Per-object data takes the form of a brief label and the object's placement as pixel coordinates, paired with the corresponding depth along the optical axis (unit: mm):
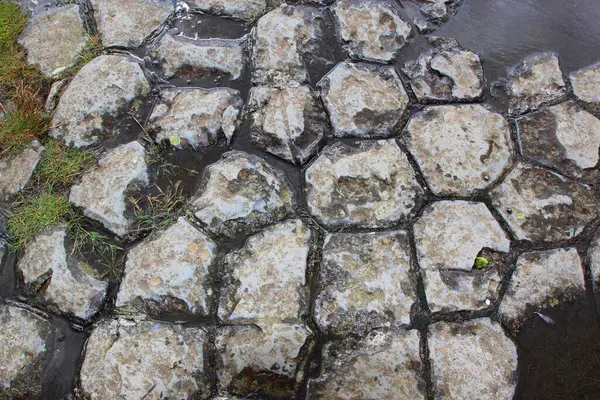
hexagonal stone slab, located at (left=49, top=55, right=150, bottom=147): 2619
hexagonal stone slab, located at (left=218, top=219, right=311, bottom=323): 2150
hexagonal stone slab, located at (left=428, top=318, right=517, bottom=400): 2062
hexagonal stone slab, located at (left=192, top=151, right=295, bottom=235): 2336
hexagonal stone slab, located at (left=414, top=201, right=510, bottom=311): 2193
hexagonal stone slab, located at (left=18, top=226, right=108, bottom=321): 2209
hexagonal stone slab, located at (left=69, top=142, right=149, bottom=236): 2357
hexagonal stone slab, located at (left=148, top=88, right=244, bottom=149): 2559
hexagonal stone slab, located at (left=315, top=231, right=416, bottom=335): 2148
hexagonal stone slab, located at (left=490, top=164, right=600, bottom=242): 2340
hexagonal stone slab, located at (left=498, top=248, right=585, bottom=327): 2207
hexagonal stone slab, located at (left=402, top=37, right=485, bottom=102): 2660
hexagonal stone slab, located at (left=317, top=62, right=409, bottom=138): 2562
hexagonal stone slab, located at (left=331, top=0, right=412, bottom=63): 2781
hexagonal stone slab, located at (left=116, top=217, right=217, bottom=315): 2191
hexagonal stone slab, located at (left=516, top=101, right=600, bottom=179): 2486
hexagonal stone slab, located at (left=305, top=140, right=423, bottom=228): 2346
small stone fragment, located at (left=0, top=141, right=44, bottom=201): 2508
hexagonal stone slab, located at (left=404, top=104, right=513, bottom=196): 2420
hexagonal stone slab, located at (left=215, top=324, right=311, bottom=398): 2082
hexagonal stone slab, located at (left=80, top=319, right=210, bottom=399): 2059
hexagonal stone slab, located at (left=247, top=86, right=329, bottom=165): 2506
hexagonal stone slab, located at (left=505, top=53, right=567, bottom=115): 2656
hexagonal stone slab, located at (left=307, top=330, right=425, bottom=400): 2051
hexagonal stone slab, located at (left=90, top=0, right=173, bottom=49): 2875
